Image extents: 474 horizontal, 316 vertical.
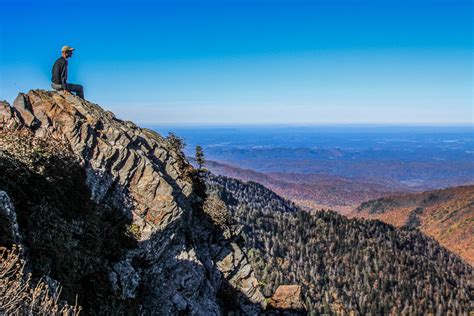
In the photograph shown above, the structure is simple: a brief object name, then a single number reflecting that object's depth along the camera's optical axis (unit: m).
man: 20.92
